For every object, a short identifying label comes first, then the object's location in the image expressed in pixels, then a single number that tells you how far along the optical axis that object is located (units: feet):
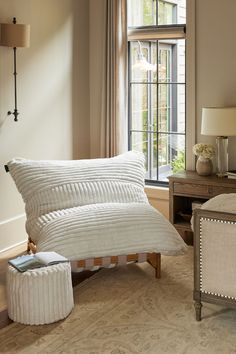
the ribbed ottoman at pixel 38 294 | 12.29
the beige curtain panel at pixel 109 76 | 19.81
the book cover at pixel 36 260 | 12.64
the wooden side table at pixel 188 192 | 17.06
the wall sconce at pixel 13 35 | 16.24
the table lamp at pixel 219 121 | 16.98
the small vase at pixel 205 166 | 17.93
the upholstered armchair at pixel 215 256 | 11.80
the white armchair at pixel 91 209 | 14.24
